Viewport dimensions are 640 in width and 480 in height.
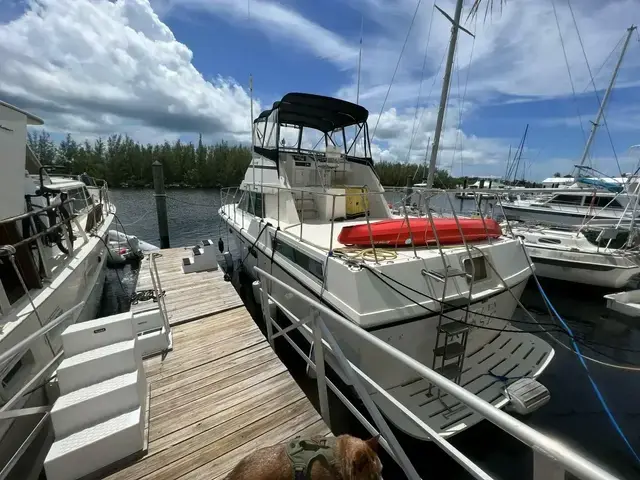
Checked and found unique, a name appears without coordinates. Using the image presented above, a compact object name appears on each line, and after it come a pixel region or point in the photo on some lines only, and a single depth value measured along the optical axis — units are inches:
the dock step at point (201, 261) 272.4
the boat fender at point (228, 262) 391.9
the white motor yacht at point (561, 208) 630.5
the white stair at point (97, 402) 83.8
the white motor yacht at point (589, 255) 320.8
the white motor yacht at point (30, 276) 104.9
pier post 465.7
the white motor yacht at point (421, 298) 134.2
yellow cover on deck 281.1
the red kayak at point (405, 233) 160.7
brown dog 63.7
